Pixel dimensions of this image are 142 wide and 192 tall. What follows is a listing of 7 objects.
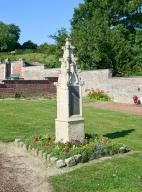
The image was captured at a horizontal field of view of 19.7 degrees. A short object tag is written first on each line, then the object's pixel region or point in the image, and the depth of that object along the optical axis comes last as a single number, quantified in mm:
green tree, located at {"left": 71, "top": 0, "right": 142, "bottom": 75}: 36250
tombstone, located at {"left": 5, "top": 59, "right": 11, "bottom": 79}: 47247
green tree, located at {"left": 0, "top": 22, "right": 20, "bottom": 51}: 94188
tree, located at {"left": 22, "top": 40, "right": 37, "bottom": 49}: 99000
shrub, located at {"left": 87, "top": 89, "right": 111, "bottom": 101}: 30762
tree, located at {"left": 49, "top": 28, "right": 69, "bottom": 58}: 43384
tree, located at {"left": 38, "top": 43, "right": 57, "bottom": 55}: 45300
